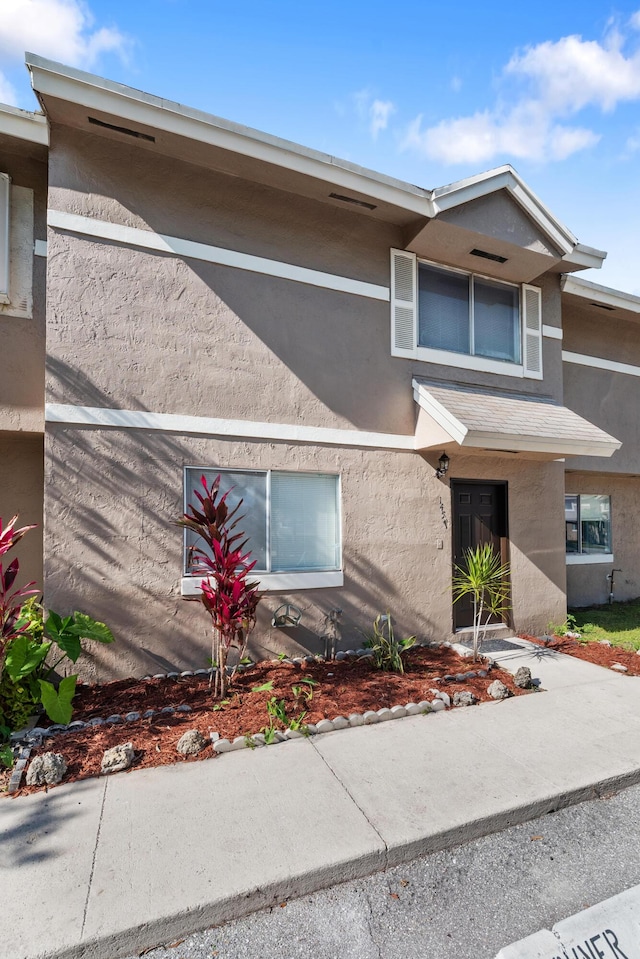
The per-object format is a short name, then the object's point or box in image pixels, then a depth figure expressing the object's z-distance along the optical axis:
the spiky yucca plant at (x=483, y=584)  6.55
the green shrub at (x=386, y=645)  6.14
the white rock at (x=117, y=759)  3.84
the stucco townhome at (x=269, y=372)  5.70
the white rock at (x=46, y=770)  3.67
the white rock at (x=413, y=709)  4.98
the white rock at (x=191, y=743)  4.09
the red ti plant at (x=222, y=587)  5.07
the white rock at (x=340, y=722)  4.64
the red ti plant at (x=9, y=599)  4.29
